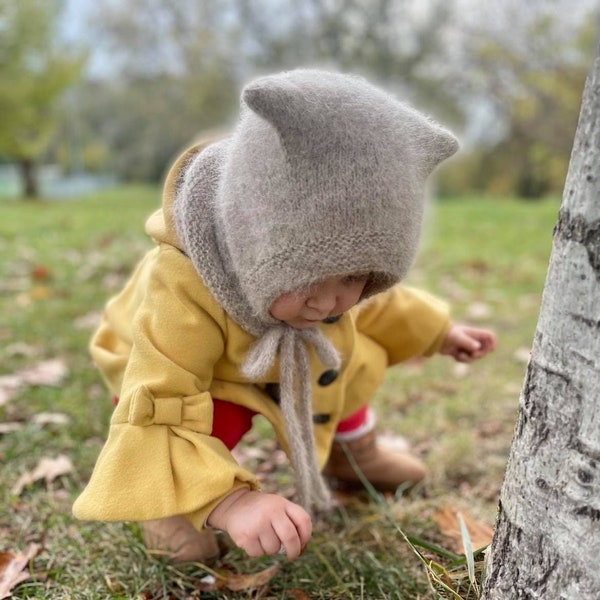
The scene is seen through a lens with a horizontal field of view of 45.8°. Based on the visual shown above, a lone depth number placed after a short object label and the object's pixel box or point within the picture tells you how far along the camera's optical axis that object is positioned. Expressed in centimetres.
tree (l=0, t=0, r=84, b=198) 1351
